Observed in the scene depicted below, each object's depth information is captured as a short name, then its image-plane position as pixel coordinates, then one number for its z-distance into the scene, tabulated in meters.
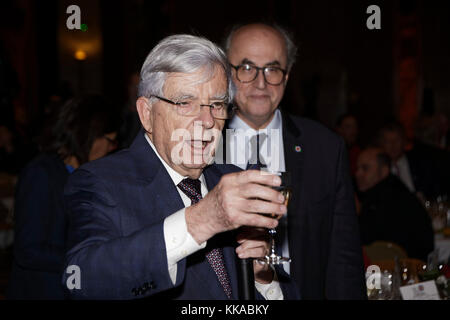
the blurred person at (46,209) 3.02
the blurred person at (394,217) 4.61
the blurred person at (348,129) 7.96
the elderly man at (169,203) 1.38
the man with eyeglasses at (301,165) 2.60
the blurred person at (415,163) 6.44
